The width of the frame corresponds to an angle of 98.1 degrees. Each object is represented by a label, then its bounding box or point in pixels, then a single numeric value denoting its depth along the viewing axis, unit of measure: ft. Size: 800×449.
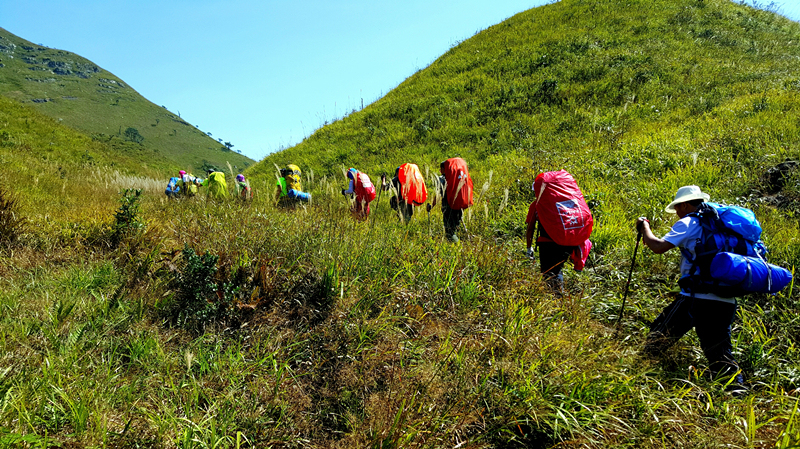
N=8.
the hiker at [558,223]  12.71
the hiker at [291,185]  22.48
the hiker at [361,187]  21.86
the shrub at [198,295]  10.15
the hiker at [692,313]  9.50
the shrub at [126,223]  13.29
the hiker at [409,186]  21.26
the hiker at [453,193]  19.12
